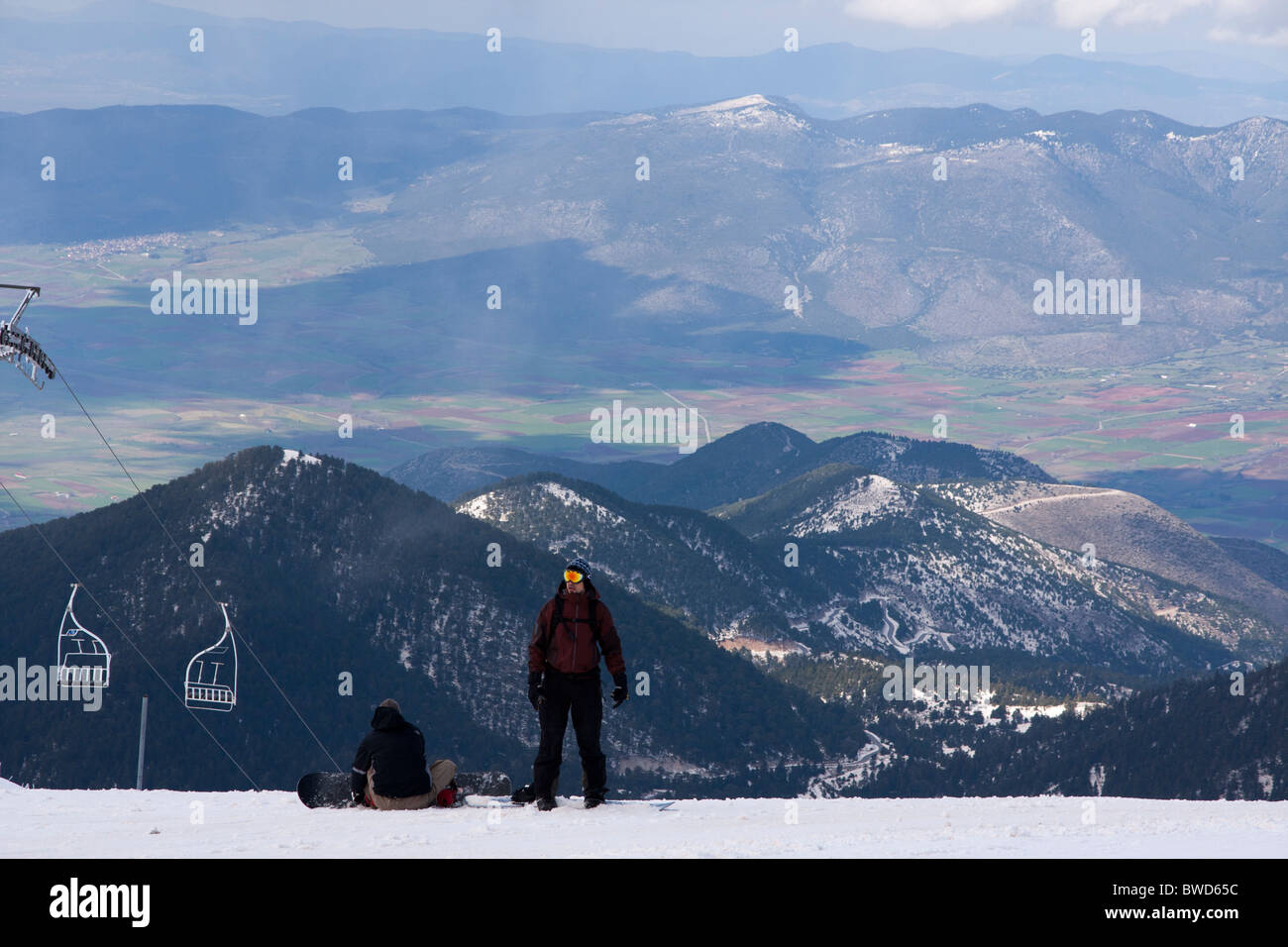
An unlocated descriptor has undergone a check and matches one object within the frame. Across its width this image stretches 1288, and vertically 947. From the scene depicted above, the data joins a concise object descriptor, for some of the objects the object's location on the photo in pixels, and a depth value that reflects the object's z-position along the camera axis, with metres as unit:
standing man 31.84
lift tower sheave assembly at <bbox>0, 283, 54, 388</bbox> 43.94
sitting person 33.12
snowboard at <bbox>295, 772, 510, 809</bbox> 34.30
